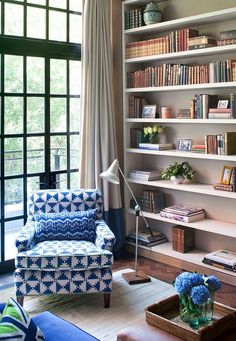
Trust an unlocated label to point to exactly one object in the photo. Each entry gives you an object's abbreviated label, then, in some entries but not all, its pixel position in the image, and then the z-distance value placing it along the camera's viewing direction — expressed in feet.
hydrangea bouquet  7.67
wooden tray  7.38
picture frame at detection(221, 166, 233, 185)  13.64
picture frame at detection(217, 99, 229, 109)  13.42
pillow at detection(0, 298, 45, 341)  5.61
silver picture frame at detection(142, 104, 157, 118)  15.64
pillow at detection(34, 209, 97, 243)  12.65
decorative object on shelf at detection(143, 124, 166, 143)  15.60
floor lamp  13.37
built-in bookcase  13.61
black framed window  14.03
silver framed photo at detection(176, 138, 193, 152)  14.78
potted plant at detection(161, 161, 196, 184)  14.76
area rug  10.91
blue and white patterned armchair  11.35
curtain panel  15.14
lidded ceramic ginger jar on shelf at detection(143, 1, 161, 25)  15.03
